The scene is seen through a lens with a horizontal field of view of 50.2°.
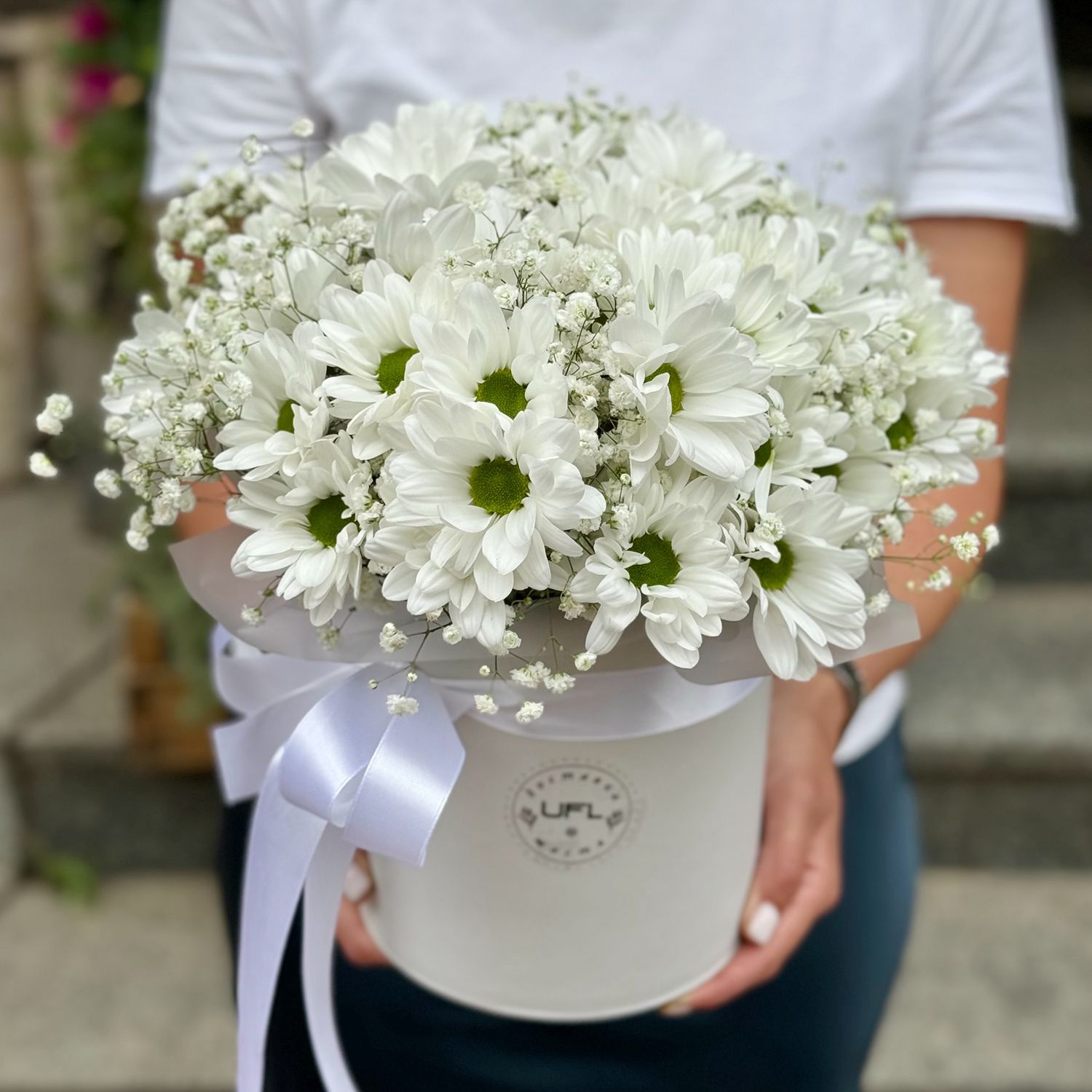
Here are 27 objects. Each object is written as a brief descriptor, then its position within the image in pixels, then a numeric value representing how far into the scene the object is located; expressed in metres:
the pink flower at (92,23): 2.04
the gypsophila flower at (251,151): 0.53
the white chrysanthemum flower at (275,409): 0.46
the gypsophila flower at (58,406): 0.49
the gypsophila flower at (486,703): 0.48
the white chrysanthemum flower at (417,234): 0.47
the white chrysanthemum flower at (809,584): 0.47
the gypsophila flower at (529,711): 0.46
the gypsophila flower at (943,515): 0.52
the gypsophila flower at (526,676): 0.46
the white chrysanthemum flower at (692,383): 0.43
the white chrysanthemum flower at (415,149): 0.54
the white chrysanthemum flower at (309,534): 0.45
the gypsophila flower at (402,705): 0.49
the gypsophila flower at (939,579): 0.51
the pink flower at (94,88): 1.97
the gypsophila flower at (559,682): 0.46
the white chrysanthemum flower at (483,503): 0.42
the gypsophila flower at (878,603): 0.50
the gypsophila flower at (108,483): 0.50
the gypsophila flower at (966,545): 0.50
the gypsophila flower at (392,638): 0.46
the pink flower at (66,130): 2.02
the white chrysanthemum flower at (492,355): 0.43
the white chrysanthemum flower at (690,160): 0.56
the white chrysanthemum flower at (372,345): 0.45
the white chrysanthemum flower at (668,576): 0.44
